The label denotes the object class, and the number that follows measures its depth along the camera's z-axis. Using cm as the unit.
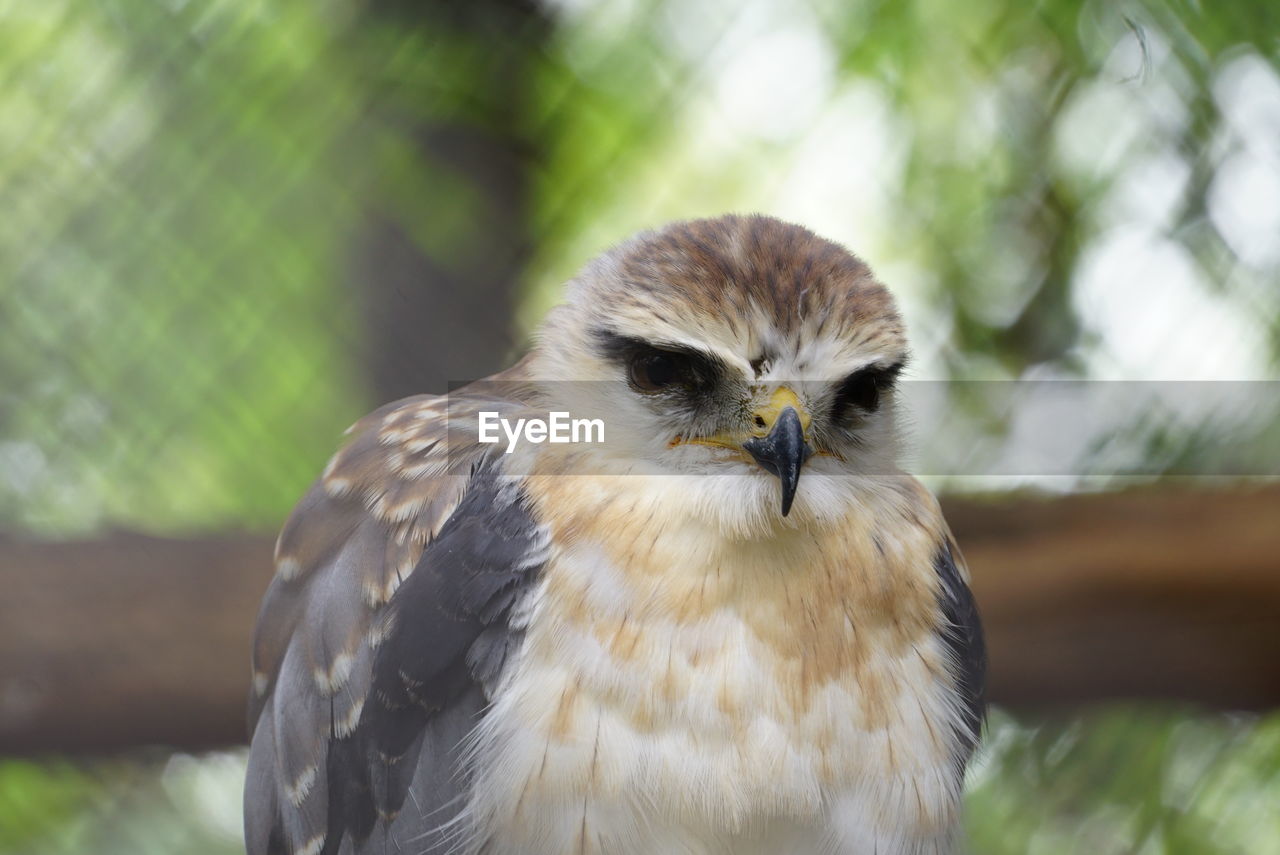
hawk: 173
